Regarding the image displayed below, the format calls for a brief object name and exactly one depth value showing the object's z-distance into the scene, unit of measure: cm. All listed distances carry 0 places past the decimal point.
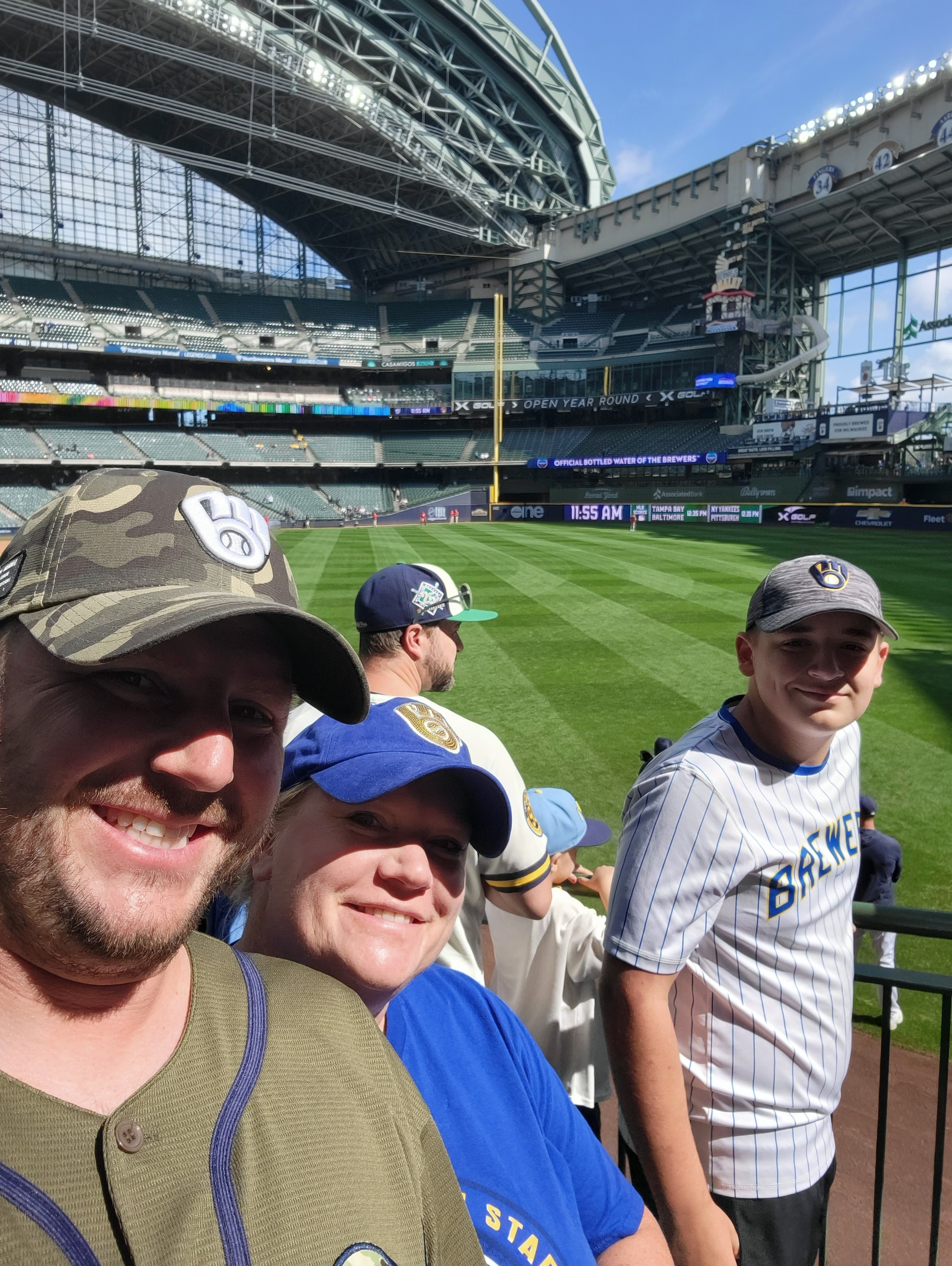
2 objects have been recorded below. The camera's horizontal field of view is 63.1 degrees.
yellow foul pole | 6244
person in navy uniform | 473
